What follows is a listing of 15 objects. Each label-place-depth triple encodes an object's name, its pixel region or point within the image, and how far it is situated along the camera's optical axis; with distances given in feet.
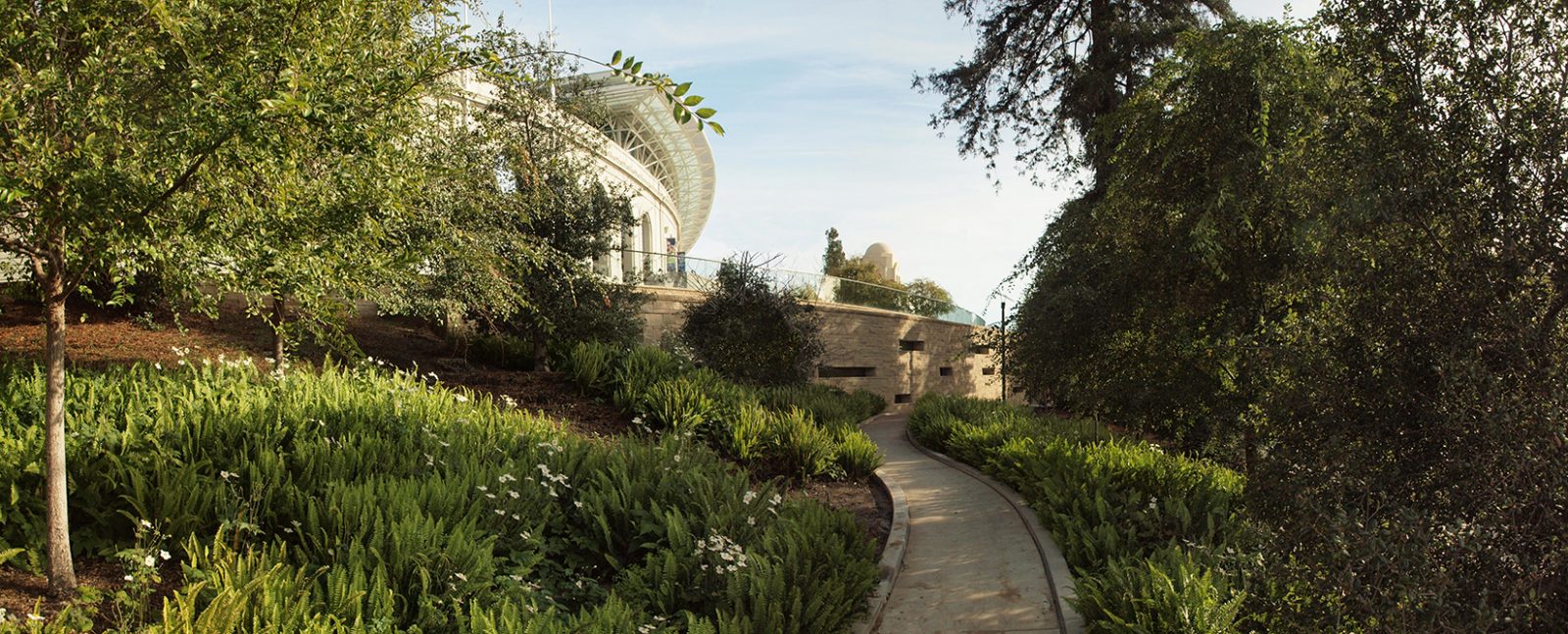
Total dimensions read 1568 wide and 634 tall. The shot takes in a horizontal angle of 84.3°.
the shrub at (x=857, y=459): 38.91
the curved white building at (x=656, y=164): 116.67
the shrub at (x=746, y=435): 36.42
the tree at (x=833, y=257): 205.40
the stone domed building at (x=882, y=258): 226.17
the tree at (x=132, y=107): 13.65
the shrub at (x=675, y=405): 38.68
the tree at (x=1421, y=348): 12.67
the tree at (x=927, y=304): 105.91
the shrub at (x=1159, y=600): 18.10
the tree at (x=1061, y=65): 61.00
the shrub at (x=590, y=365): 43.72
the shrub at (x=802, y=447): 36.81
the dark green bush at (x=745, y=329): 63.00
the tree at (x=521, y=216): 33.19
